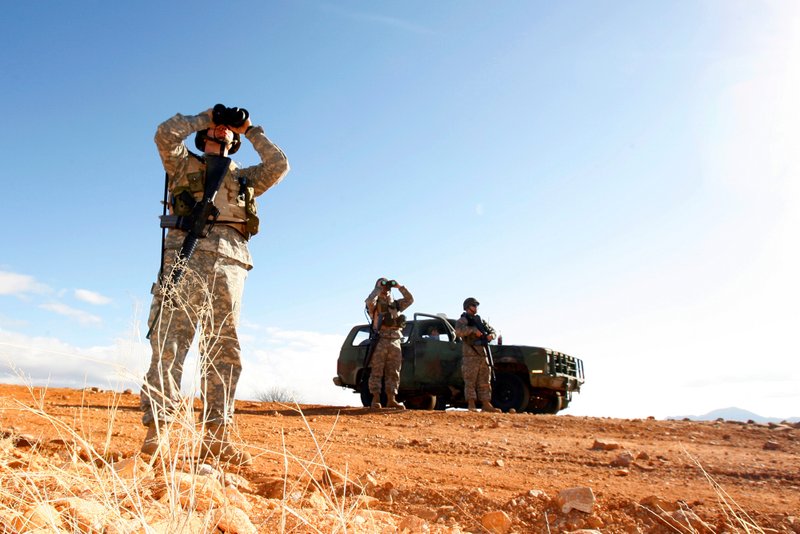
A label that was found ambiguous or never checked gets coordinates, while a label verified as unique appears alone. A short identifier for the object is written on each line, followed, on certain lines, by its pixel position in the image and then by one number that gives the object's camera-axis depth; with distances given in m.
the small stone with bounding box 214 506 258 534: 1.71
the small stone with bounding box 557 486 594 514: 2.86
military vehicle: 9.90
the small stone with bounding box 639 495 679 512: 2.99
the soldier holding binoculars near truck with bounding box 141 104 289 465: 3.19
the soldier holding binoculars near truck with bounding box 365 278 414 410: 9.49
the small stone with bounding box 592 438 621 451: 5.45
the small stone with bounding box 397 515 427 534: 2.26
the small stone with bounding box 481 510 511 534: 2.65
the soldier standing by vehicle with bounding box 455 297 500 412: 9.23
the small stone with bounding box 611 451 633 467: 4.61
